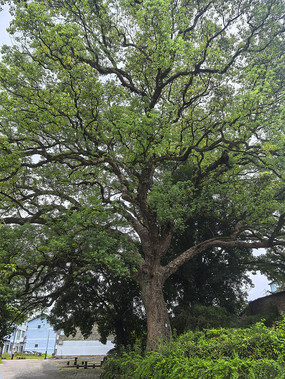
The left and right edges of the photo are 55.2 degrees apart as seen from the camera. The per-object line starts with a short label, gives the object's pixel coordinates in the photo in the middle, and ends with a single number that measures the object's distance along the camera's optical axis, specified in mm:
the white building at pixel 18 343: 41359
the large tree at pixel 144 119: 8711
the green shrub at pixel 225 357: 3555
